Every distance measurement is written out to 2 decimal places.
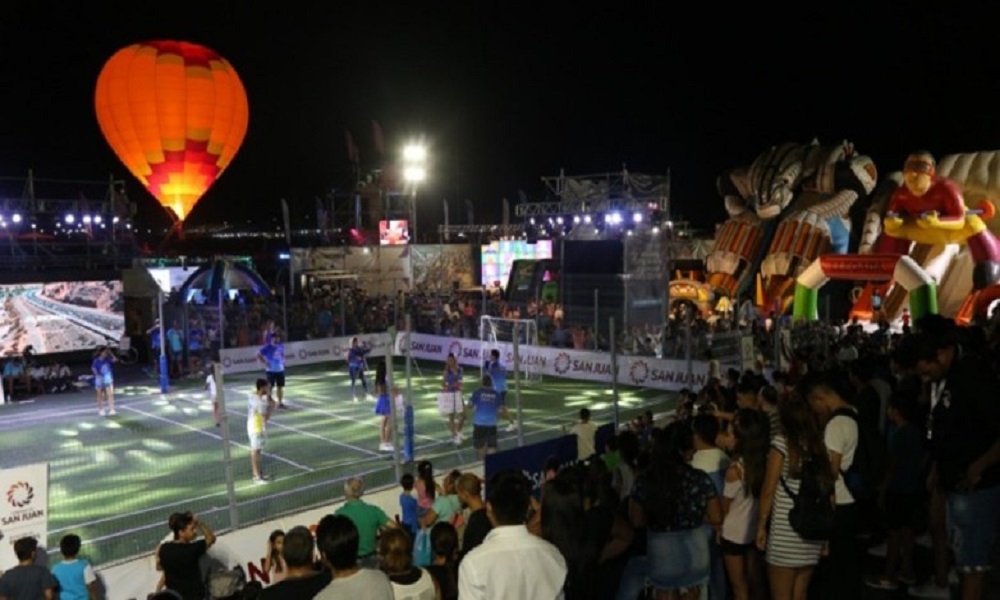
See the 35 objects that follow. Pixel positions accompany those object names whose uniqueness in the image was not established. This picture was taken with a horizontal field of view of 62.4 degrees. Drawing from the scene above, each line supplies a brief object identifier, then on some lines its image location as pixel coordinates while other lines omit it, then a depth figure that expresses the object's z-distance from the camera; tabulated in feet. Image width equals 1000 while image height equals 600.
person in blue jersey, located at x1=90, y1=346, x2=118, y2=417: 64.64
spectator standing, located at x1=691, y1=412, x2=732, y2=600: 21.26
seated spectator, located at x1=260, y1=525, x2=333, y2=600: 15.35
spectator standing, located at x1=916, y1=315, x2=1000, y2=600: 18.15
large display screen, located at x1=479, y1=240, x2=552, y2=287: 158.51
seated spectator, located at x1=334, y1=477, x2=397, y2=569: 25.99
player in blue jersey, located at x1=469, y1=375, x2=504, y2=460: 46.26
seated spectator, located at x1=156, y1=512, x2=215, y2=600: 23.97
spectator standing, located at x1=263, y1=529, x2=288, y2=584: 24.81
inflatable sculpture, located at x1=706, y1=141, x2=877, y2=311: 108.99
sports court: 39.37
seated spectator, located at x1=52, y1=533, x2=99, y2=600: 24.07
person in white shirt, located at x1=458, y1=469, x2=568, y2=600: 13.21
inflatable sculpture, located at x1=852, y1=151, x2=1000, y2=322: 90.27
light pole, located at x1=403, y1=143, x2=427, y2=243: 169.27
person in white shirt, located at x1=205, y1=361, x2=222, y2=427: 59.68
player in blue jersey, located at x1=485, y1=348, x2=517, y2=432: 57.11
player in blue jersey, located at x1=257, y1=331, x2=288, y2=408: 64.70
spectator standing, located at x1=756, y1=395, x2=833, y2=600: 17.19
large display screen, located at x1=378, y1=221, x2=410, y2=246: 168.04
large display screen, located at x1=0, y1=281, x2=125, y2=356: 89.25
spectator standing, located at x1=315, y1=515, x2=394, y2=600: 13.65
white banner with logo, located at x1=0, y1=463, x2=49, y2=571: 25.90
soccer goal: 80.28
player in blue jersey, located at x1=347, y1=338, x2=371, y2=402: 69.56
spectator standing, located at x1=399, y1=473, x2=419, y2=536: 29.94
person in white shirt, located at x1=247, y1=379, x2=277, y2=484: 45.57
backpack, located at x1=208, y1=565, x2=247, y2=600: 16.81
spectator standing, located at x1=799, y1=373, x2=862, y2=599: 18.11
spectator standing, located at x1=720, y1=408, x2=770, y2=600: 18.85
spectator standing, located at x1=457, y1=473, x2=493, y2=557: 20.42
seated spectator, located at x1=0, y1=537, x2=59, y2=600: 22.33
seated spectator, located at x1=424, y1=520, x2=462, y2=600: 18.85
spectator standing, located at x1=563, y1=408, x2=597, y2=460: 37.42
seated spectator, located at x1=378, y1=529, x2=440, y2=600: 16.55
